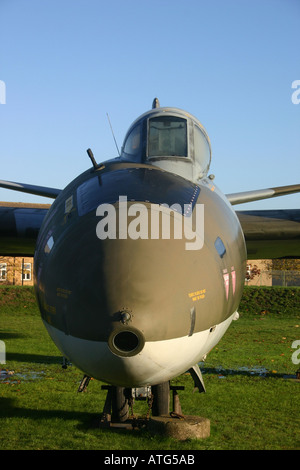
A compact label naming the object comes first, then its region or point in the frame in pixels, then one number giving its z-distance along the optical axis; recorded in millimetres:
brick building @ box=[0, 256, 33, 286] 40191
